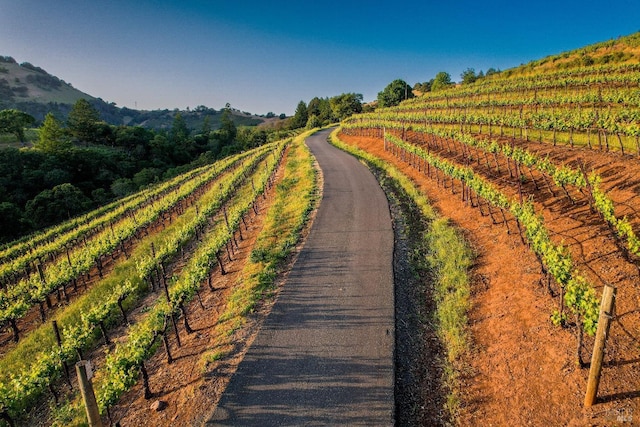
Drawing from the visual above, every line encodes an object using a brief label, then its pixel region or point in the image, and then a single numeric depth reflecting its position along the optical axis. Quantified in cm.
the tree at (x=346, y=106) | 10209
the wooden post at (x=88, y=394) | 586
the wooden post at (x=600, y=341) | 619
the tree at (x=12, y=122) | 7481
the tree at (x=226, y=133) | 10992
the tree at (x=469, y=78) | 8081
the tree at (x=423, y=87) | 10532
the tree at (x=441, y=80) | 8862
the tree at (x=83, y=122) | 8438
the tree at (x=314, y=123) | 10106
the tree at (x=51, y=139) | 6681
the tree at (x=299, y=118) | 11775
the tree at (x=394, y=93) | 9256
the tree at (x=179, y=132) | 9677
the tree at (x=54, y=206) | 4900
